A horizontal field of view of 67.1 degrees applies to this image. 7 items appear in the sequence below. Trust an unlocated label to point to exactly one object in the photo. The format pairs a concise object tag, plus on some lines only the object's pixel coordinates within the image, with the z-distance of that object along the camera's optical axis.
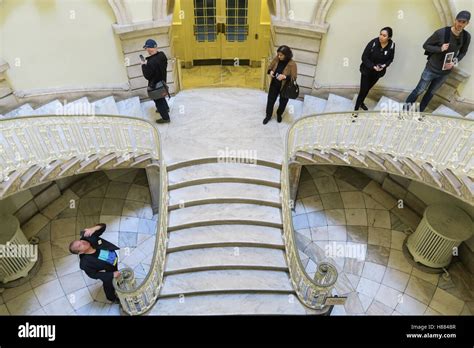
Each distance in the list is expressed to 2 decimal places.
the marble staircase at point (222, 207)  5.75
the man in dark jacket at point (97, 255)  5.32
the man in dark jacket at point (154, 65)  6.30
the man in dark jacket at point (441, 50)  5.68
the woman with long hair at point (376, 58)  6.11
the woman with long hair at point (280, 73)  6.34
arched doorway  9.70
